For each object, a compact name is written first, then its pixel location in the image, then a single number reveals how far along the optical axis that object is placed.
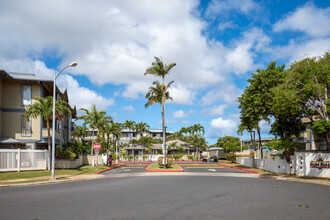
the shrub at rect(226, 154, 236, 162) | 55.24
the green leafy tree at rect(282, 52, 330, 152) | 21.27
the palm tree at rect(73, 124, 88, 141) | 90.44
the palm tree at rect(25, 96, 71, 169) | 25.89
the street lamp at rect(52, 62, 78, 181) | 20.65
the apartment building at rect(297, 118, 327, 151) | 47.31
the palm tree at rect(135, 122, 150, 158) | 83.36
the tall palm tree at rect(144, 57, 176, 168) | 33.63
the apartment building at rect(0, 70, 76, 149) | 31.04
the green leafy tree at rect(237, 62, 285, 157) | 30.81
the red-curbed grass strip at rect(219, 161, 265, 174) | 29.95
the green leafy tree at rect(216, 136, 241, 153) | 73.24
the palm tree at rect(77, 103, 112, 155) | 38.09
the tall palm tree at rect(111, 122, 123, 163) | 51.40
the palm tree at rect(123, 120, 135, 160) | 80.88
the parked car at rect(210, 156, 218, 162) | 61.57
